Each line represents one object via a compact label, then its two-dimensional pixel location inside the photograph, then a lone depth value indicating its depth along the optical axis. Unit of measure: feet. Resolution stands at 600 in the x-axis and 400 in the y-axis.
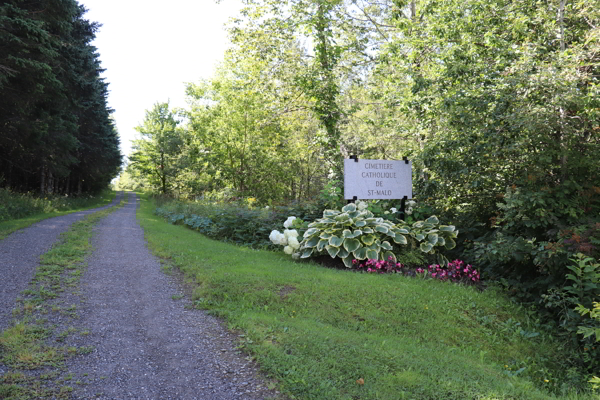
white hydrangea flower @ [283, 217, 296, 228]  24.36
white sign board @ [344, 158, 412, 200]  24.08
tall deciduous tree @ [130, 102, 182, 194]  102.94
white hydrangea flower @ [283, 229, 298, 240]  22.86
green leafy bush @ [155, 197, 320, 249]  27.94
